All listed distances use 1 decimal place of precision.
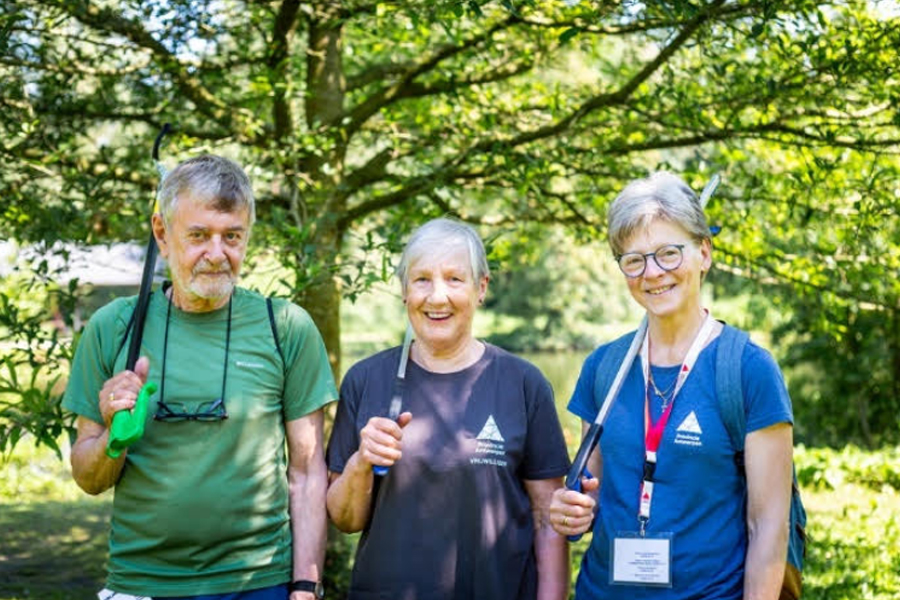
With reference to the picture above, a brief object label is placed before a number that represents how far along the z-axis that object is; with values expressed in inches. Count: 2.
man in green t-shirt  114.0
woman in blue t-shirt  105.2
